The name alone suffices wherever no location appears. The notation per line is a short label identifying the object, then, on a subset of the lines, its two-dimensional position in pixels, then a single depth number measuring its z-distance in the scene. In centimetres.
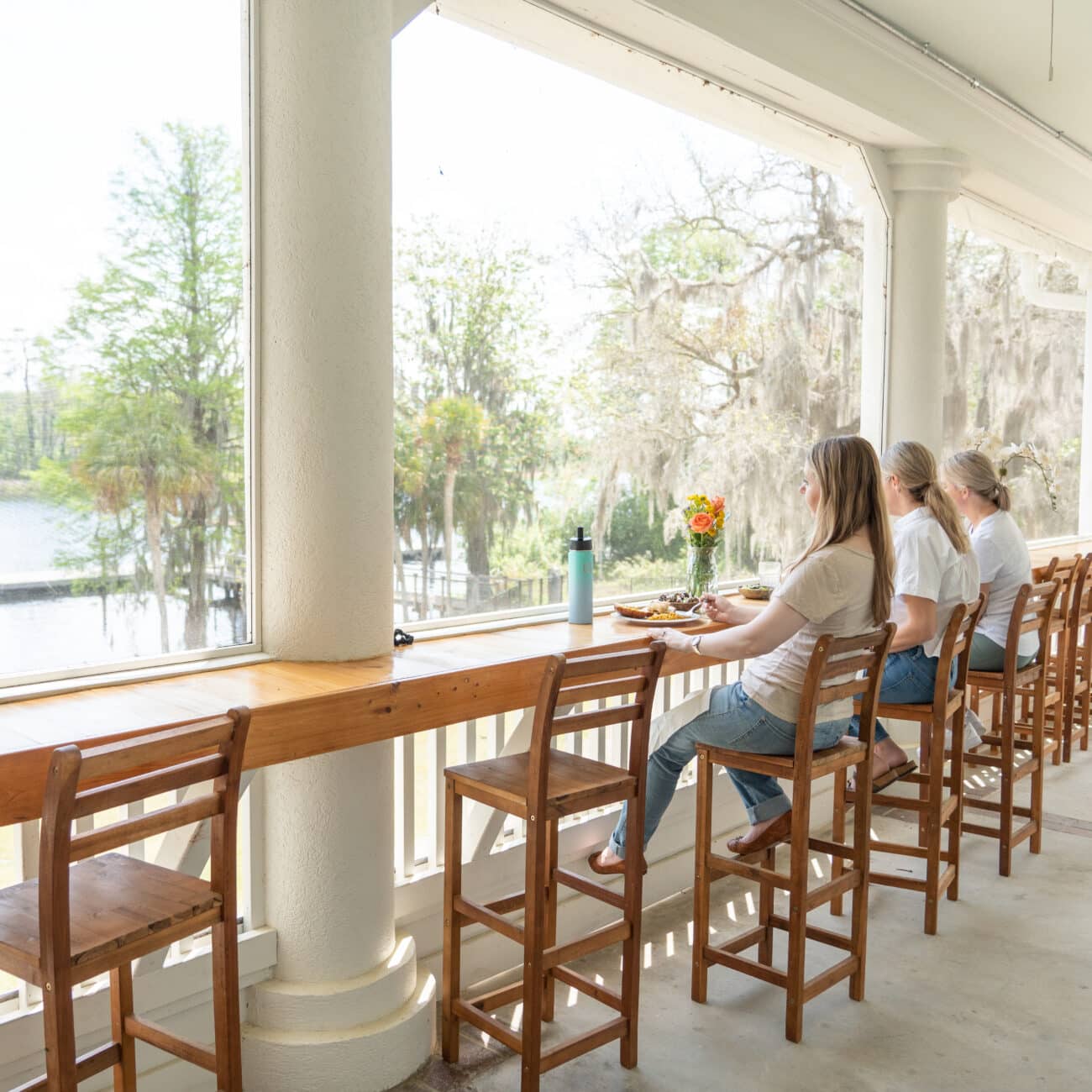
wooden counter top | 191
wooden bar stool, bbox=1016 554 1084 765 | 485
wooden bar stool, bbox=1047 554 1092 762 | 505
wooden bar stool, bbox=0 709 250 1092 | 159
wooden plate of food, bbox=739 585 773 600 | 381
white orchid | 609
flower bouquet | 349
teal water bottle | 322
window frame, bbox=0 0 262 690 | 246
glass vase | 356
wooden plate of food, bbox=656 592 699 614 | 346
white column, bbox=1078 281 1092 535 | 715
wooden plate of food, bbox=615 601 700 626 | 323
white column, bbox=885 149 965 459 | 475
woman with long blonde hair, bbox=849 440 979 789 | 334
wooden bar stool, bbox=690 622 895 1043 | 265
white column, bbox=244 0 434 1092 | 246
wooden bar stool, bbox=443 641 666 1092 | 233
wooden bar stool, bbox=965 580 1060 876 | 386
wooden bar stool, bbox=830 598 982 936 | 328
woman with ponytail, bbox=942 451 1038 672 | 425
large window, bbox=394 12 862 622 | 312
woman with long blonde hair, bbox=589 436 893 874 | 274
